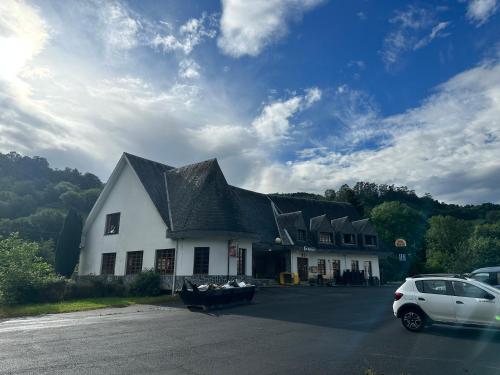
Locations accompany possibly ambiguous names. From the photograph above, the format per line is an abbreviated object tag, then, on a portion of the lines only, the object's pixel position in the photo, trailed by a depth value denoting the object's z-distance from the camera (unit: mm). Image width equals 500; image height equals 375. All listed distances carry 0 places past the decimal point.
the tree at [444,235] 68500
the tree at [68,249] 29016
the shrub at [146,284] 21484
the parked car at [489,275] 13316
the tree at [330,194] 72062
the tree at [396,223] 59400
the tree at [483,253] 50625
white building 22172
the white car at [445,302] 9305
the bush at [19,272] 18719
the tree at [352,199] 46875
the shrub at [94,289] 21241
